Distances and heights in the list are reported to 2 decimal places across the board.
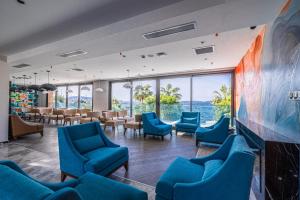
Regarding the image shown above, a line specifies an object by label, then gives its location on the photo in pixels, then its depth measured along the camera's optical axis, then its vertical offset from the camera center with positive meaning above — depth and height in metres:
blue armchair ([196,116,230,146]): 4.66 -1.00
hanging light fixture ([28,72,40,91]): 8.61 +0.62
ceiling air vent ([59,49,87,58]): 4.48 +1.30
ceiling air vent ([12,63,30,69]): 6.03 +1.26
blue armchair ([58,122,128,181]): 2.45 -0.93
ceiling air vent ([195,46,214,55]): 4.42 +1.42
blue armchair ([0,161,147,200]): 0.73 -0.53
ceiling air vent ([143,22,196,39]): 2.87 +1.32
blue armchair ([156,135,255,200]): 1.45 -0.87
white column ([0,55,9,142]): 5.09 +0.01
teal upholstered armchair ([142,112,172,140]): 5.84 -1.04
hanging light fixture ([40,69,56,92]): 7.50 +0.54
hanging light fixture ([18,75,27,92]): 9.91 +0.65
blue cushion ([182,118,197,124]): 6.72 -0.89
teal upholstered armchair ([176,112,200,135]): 6.28 -0.97
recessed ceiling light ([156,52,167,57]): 4.98 +1.44
